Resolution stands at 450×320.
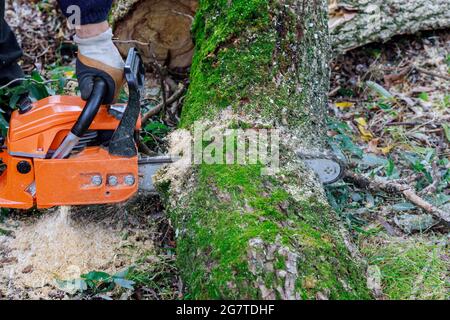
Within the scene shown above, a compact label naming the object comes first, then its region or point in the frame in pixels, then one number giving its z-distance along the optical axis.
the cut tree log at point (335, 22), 4.38
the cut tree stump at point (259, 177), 2.26
